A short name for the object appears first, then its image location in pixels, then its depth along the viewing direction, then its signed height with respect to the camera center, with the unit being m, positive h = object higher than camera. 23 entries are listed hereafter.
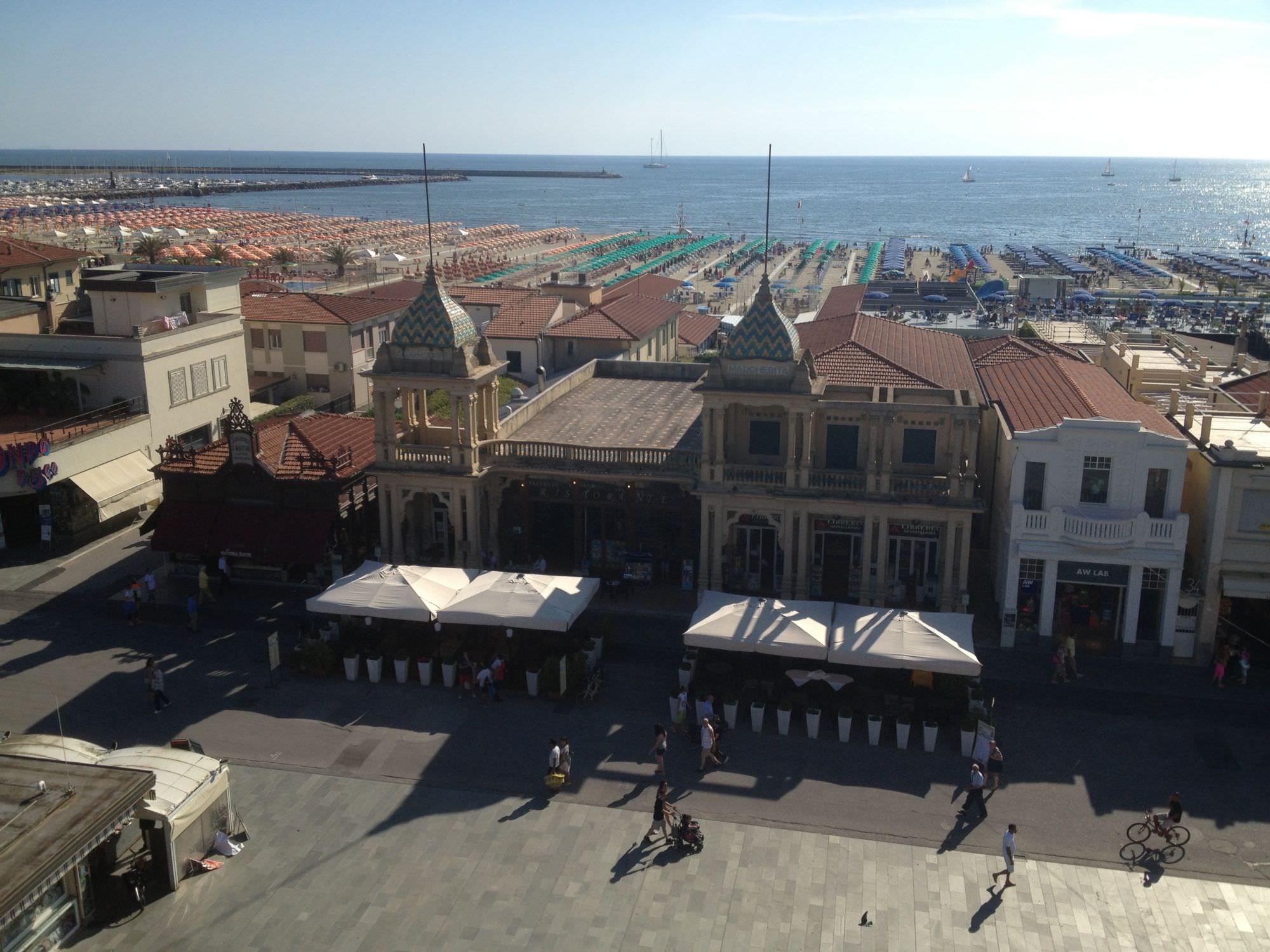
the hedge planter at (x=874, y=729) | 26.64 -12.47
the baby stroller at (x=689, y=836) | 22.39 -12.60
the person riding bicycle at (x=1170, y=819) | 22.52 -12.32
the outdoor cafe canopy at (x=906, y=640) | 26.97 -10.85
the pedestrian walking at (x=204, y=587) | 34.88 -12.21
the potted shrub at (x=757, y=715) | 27.33 -12.44
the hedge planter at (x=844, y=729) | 27.02 -12.63
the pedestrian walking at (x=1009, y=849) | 21.38 -12.25
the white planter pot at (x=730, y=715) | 27.73 -12.65
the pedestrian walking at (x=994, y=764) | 24.45 -12.24
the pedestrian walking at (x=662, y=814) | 22.81 -12.39
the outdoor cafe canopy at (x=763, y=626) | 27.88 -10.82
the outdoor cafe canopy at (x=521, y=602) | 29.45 -10.83
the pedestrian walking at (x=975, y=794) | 23.80 -12.47
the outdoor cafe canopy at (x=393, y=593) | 29.95 -10.79
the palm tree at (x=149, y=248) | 90.69 -4.86
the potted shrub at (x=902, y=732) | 26.56 -12.51
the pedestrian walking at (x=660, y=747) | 24.88 -12.25
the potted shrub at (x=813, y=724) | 27.12 -12.57
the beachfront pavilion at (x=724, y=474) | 32.94 -8.48
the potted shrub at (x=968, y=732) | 26.14 -12.28
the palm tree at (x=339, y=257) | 96.40 -5.87
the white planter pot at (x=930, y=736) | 26.31 -12.47
